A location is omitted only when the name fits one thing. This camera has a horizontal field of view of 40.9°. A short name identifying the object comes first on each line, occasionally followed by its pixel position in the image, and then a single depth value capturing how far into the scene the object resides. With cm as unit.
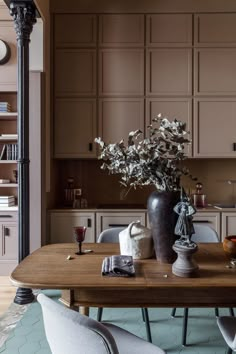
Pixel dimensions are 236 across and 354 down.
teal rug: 208
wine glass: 172
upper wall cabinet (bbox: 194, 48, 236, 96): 356
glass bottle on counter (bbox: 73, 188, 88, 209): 365
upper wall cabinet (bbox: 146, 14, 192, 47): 357
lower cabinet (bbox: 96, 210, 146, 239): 345
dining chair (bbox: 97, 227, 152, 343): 225
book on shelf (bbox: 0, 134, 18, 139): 346
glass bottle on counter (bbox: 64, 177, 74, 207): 381
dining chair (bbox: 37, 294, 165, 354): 100
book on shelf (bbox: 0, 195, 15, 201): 344
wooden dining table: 129
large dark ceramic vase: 152
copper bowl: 169
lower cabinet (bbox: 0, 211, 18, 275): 337
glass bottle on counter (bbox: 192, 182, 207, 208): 365
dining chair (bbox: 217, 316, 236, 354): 143
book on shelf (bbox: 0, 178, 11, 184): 353
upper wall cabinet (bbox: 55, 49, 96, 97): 360
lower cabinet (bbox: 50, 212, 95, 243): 347
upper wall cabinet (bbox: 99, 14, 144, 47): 358
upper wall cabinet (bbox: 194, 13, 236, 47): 356
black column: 271
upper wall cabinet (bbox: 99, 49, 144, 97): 359
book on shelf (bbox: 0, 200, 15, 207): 345
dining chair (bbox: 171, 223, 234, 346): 227
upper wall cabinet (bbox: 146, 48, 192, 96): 358
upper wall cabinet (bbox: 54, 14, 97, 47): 358
